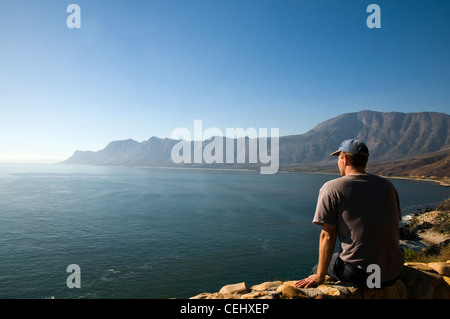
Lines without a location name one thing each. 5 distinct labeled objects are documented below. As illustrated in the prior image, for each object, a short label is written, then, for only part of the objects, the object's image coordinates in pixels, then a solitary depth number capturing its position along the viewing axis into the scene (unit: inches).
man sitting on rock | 144.4
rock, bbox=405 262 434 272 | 223.0
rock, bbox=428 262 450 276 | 235.3
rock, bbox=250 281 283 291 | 272.4
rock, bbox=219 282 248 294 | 277.7
